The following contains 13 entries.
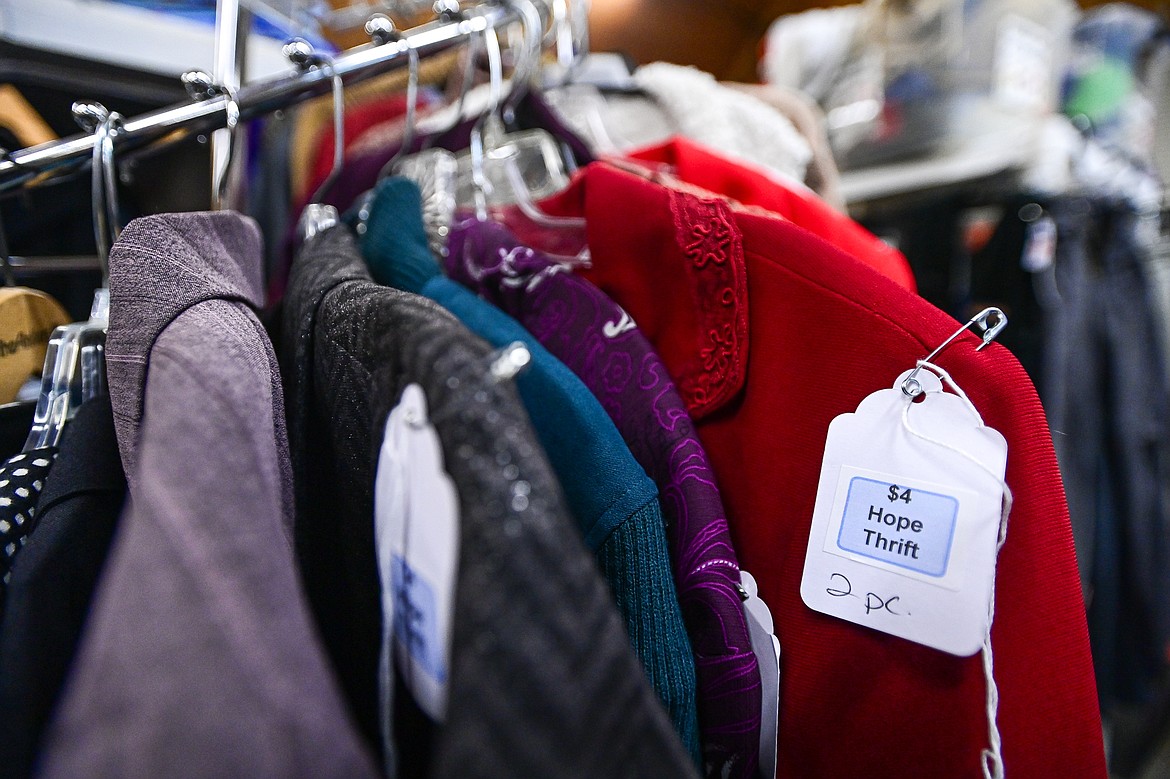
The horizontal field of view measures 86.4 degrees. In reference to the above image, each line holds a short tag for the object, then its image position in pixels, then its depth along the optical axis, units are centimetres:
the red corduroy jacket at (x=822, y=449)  30
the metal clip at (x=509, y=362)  21
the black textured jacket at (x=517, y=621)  18
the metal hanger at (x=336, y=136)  43
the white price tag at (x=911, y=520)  29
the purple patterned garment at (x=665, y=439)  32
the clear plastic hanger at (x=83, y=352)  37
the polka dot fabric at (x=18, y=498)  30
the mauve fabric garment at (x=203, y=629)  16
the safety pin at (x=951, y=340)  31
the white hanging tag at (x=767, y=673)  34
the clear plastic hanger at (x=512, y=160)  54
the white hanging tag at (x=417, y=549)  21
